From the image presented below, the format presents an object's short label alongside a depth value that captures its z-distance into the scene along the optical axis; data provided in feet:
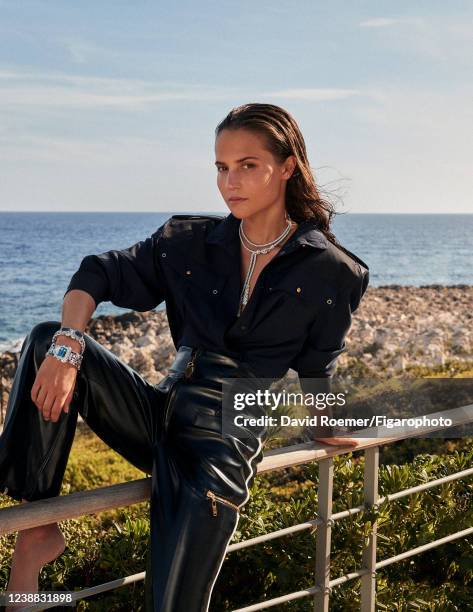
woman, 6.27
